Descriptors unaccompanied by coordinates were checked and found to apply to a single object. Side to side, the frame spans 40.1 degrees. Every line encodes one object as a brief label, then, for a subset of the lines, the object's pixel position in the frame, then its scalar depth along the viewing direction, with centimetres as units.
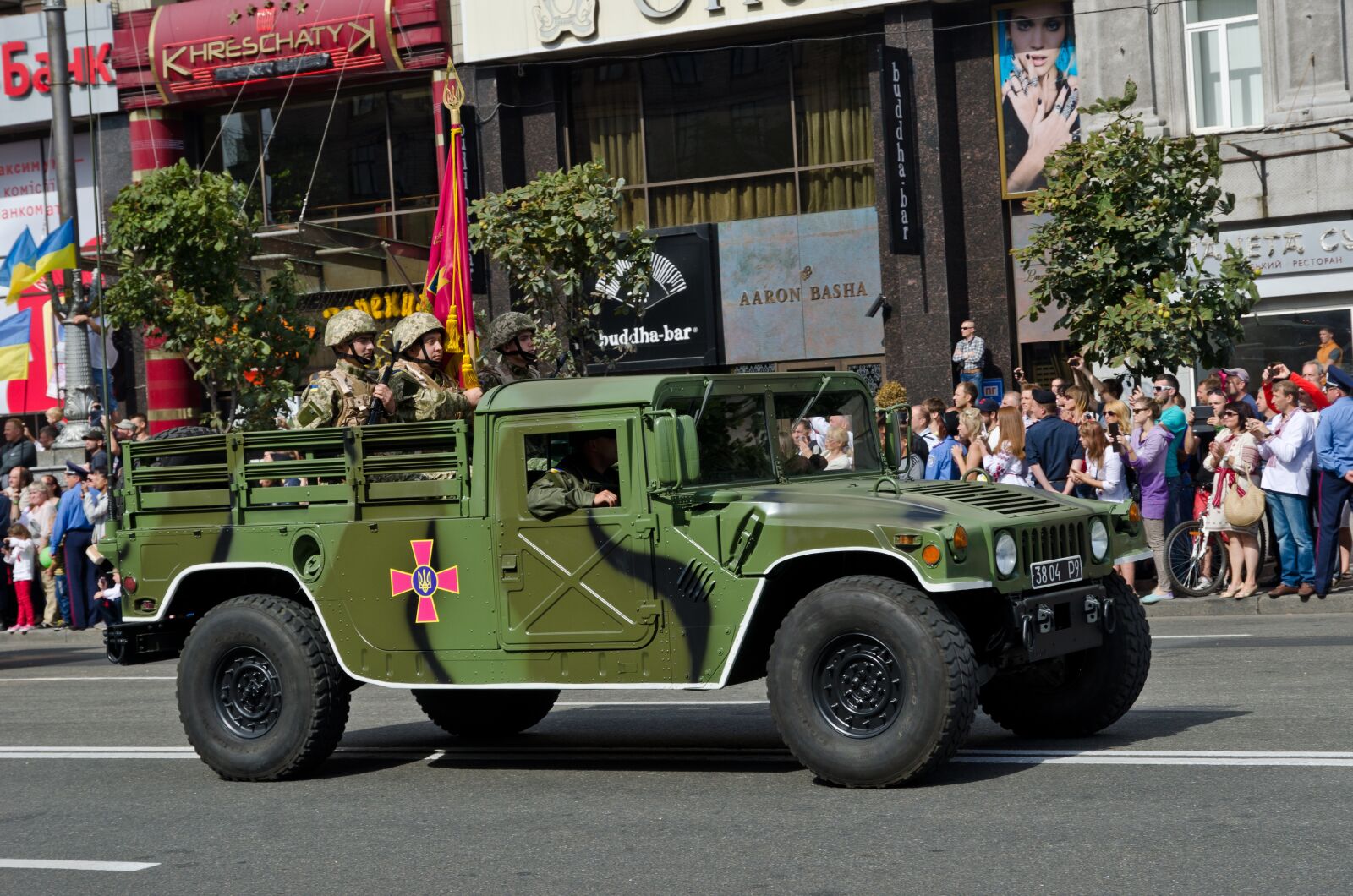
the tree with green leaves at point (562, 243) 2159
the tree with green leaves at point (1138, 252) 1895
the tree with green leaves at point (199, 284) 2345
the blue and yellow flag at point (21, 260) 2617
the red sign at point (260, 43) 2848
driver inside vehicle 837
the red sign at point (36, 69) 3072
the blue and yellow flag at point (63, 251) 2386
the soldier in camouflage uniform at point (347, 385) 981
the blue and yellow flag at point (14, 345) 3259
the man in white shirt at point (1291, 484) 1543
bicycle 1611
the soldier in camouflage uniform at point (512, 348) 979
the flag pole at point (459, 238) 1432
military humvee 770
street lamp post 2420
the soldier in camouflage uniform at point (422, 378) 959
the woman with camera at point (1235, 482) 1568
